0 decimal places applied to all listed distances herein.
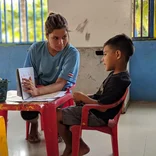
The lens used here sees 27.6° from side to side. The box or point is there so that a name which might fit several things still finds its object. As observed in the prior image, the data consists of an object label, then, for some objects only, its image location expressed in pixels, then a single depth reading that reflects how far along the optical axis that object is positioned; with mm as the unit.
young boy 2033
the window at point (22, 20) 4796
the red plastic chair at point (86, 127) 2014
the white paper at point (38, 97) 1939
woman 2289
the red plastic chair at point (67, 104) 2400
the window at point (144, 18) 4336
